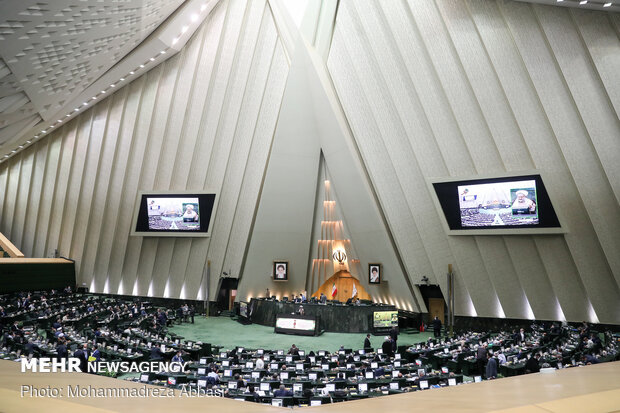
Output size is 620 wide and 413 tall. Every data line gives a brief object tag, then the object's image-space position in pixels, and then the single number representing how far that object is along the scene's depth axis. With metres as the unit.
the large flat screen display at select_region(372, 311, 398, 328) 20.30
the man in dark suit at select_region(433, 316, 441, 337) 20.02
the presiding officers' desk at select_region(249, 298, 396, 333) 20.38
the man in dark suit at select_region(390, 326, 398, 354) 15.45
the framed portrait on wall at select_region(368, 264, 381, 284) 23.73
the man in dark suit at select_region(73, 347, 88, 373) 10.65
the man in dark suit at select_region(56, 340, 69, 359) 11.86
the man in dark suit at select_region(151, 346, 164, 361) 13.05
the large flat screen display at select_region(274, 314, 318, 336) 20.11
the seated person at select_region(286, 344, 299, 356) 13.51
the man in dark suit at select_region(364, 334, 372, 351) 15.74
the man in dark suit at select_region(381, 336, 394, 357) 14.59
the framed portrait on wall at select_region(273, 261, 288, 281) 25.80
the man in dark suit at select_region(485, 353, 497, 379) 10.94
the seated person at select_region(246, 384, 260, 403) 8.38
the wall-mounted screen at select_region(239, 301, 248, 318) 23.75
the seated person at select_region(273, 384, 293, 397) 8.68
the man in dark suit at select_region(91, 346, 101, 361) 11.21
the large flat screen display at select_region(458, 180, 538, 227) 17.77
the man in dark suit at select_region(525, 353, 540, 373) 10.88
